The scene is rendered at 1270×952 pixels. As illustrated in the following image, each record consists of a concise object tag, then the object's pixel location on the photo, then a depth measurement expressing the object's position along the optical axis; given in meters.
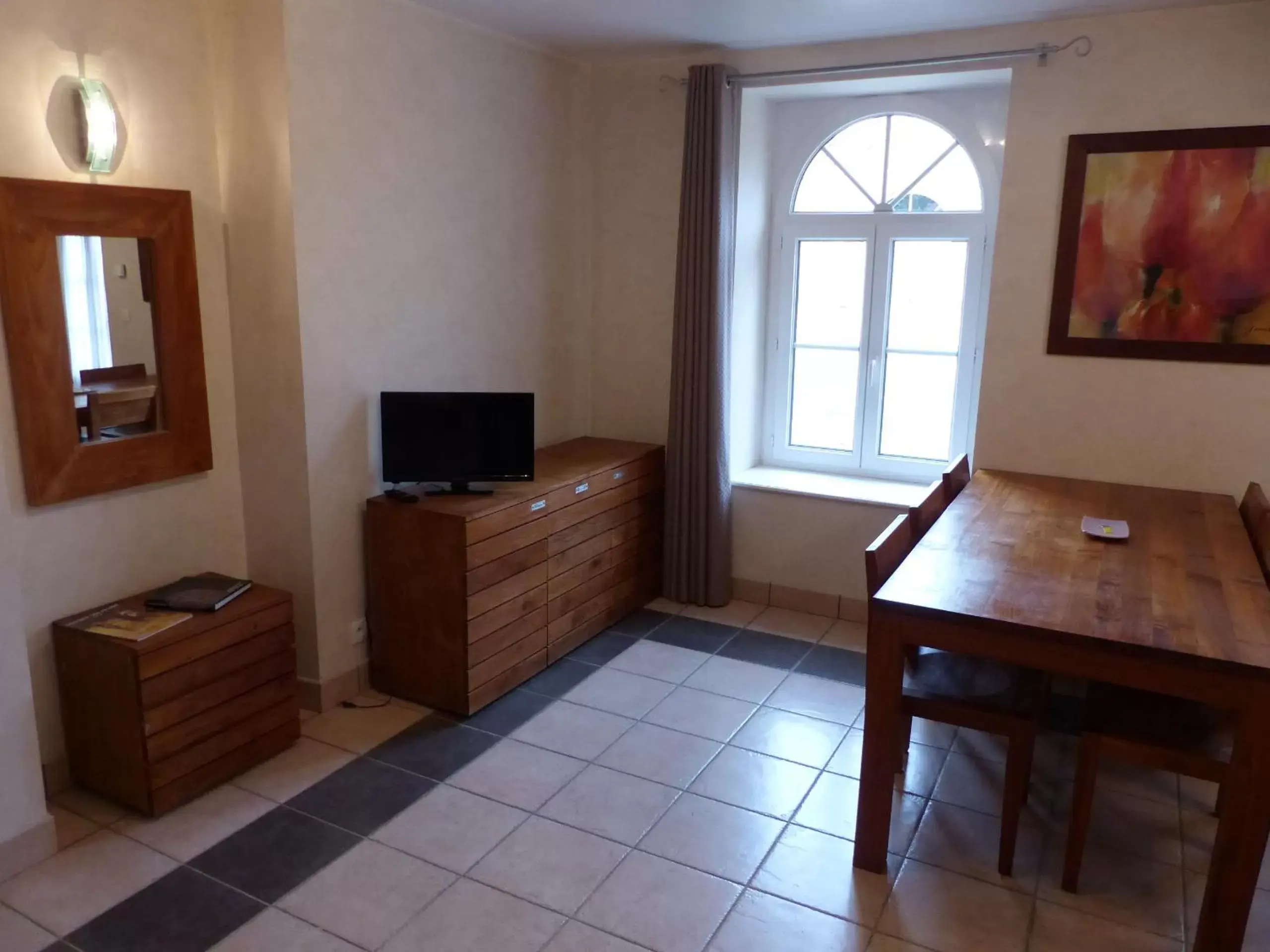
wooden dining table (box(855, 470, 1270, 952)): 1.96
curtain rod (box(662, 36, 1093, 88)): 3.26
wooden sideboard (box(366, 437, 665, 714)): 3.09
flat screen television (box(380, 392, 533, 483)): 3.19
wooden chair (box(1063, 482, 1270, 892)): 2.15
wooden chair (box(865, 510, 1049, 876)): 2.34
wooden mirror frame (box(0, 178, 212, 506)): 2.42
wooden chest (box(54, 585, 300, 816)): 2.49
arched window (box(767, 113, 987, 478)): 3.99
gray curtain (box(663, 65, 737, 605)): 3.82
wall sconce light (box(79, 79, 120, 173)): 2.50
